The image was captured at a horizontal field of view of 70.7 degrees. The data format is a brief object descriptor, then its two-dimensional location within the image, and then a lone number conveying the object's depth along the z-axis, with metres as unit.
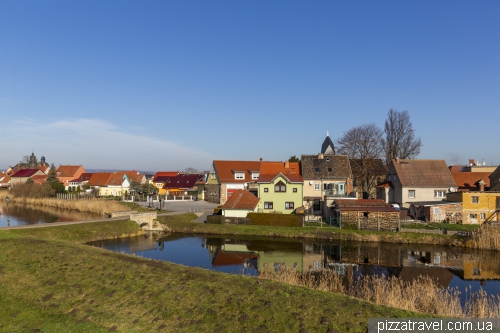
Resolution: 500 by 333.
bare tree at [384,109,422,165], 62.38
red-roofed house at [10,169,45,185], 99.74
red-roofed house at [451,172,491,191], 47.59
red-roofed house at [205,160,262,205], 56.56
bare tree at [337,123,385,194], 58.59
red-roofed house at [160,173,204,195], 73.12
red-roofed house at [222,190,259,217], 40.75
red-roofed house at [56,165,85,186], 94.30
